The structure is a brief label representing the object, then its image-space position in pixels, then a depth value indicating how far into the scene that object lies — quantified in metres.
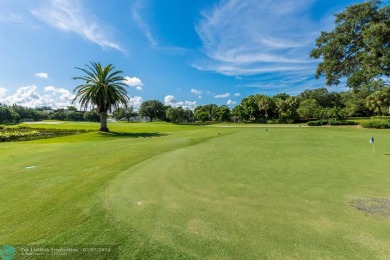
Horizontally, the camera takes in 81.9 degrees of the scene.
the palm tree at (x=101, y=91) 36.62
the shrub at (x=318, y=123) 50.23
